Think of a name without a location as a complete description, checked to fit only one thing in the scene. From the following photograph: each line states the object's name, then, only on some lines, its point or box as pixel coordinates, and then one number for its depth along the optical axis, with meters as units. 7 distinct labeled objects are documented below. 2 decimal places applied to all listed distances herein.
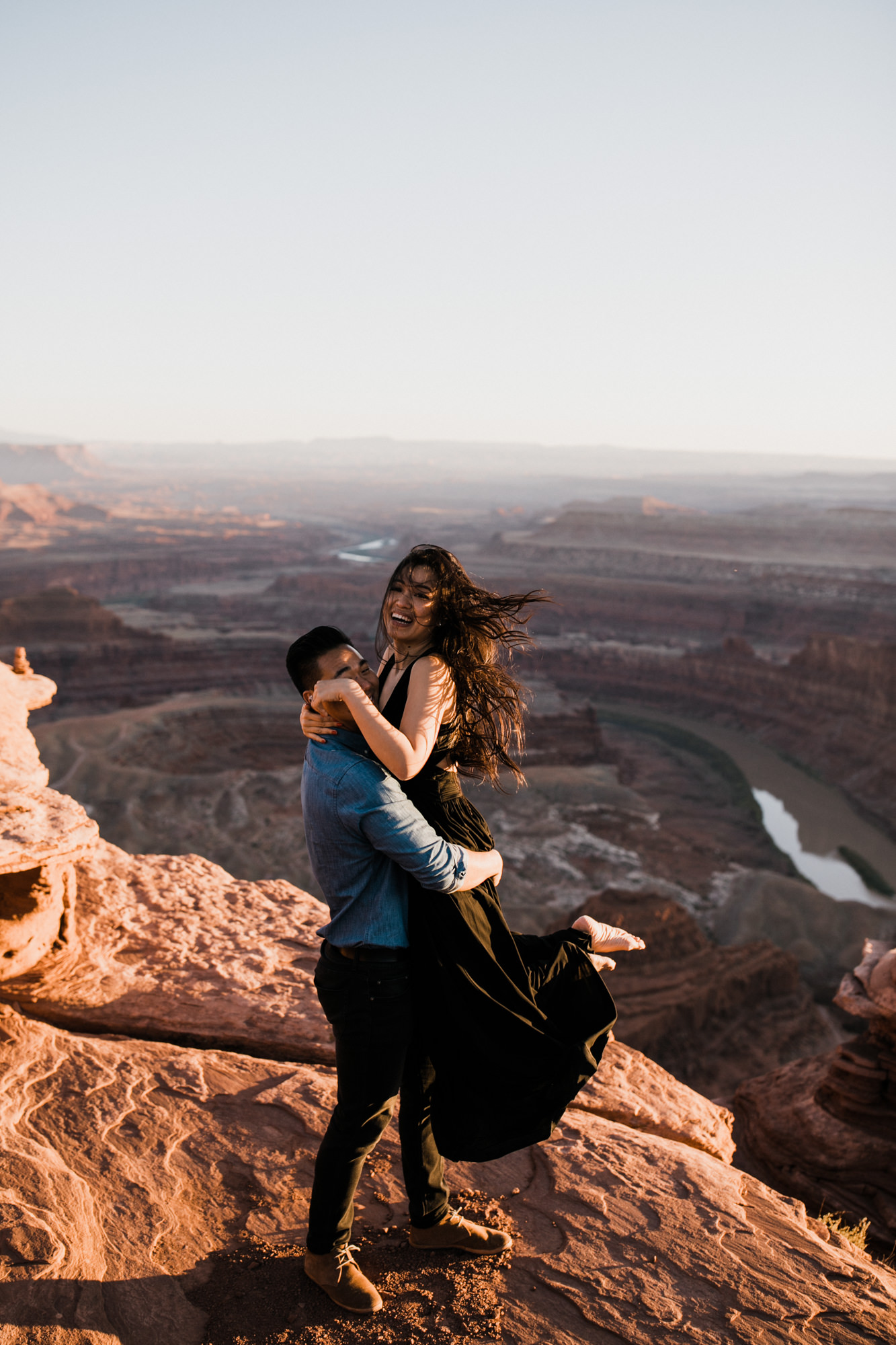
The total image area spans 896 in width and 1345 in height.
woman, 2.28
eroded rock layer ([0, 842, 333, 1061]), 4.06
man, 2.12
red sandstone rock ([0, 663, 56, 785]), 5.02
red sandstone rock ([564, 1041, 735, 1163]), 3.91
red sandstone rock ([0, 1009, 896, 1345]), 2.35
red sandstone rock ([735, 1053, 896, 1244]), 6.24
